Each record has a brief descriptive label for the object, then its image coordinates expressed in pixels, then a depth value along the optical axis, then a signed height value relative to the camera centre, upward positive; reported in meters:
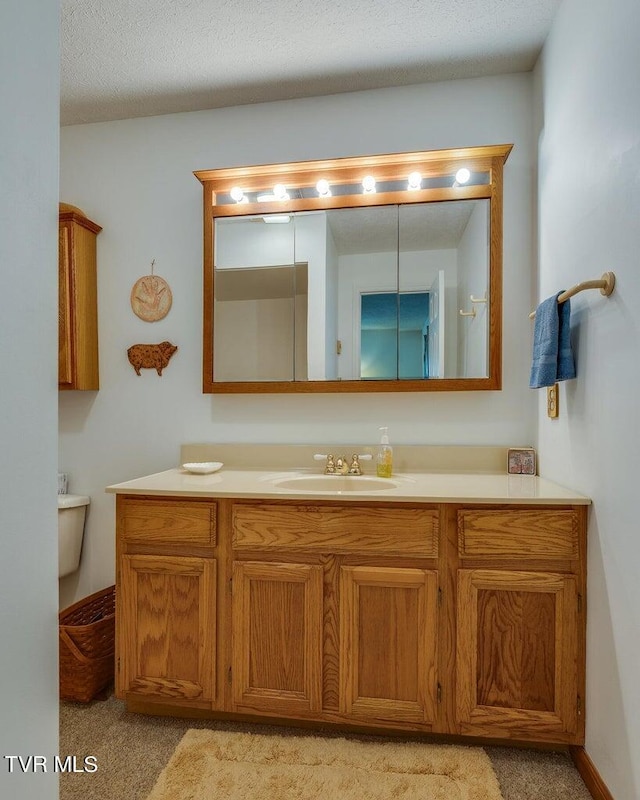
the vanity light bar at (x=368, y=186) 2.05 +0.90
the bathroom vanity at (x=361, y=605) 1.52 -0.71
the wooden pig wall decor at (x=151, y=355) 2.29 +0.17
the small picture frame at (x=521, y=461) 2.00 -0.29
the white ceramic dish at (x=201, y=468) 2.03 -0.32
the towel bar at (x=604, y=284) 1.33 +0.30
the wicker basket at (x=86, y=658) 1.85 -1.04
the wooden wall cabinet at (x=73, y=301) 2.21 +0.42
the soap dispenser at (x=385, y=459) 2.00 -0.28
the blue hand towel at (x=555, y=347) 1.57 +0.14
